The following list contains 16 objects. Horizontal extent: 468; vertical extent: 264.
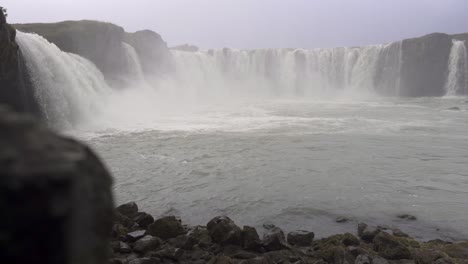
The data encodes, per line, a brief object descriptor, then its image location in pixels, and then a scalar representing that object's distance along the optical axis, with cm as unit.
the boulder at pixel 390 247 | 606
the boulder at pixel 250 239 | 624
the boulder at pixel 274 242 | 625
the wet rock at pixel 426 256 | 586
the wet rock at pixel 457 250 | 612
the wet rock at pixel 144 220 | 729
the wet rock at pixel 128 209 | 770
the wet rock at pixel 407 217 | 803
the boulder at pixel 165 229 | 668
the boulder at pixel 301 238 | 661
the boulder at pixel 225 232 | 634
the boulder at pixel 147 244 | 603
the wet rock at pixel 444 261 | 565
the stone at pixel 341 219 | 787
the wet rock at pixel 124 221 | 717
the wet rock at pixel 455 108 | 3027
